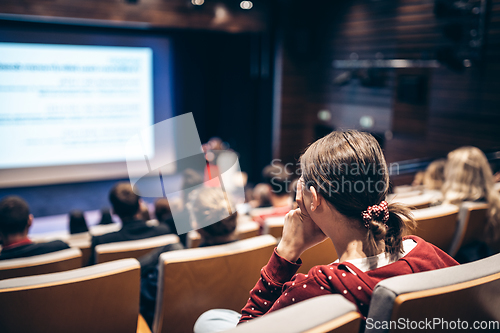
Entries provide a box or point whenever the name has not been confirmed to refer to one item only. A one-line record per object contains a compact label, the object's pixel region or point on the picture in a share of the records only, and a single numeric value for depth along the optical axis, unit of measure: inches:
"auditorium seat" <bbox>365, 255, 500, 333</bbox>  32.4
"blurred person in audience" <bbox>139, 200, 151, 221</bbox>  106.8
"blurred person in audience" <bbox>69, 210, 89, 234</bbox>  121.6
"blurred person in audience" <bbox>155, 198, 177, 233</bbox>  121.2
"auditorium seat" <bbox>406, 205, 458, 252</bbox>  70.3
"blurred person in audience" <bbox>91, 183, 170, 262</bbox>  89.1
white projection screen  215.5
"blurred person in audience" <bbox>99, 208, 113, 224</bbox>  135.1
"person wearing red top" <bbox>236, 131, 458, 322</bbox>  36.6
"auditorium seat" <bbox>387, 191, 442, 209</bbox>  88.6
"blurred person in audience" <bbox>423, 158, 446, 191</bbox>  112.5
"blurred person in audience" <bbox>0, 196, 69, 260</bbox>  76.3
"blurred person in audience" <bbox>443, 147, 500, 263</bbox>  86.2
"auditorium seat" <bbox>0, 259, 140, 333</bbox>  49.2
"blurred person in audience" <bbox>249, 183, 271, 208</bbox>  137.2
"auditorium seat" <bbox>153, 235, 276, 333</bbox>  59.6
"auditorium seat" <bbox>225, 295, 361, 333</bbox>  29.4
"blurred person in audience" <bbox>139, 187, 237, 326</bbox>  70.9
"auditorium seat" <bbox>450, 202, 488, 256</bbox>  81.6
